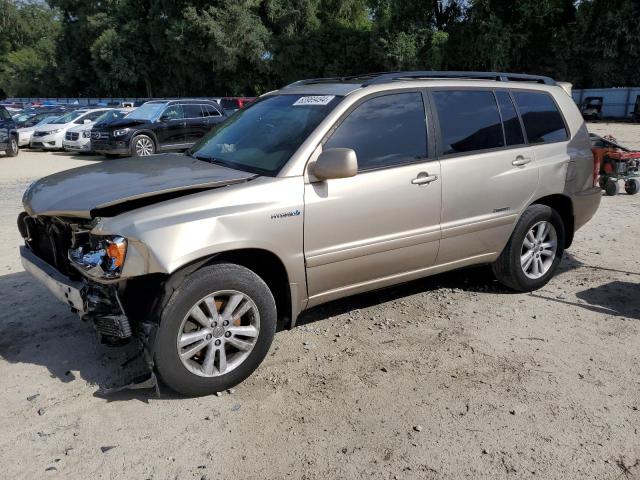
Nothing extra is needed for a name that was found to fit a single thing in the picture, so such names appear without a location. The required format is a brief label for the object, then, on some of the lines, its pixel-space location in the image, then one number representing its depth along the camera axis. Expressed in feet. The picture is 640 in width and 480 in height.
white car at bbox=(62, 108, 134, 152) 59.88
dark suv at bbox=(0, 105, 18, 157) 54.85
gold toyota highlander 10.86
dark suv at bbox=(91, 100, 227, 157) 51.31
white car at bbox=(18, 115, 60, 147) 66.39
